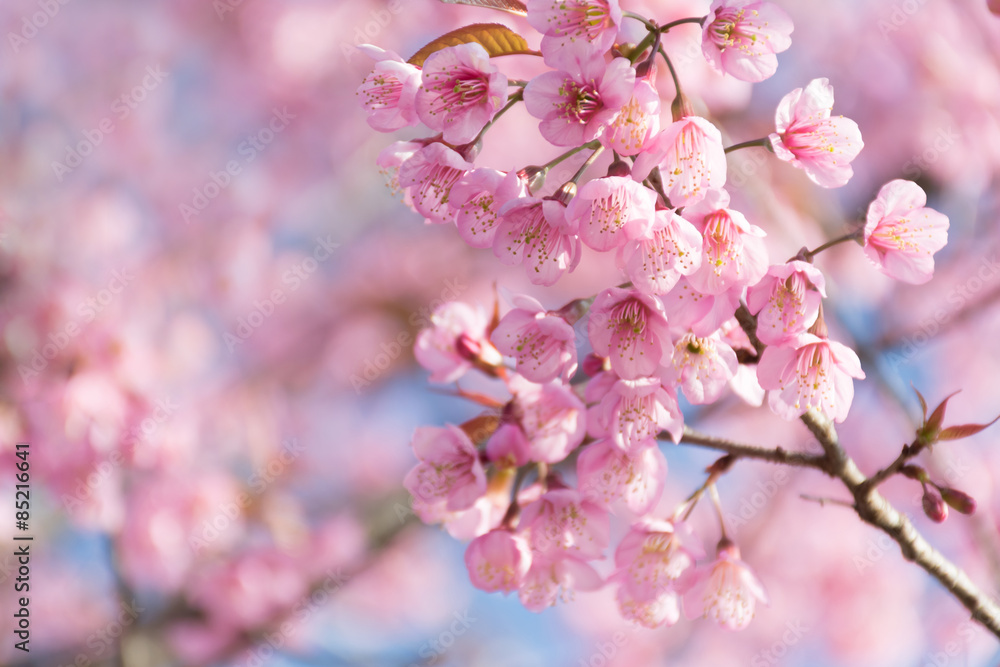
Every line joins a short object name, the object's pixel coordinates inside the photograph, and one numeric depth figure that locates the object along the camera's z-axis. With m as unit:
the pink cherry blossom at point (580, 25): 0.99
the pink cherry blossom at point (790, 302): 0.99
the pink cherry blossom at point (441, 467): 1.05
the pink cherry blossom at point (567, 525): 1.04
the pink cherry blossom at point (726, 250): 0.99
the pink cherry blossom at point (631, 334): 1.00
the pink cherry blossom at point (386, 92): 1.02
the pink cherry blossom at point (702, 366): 1.01
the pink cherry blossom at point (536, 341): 1.02
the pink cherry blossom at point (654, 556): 1.05
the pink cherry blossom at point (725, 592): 1.06
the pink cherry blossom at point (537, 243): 1.00
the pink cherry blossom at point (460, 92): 1.00
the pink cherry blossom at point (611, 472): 1.04
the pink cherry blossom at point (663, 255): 0.99
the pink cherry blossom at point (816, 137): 1.01
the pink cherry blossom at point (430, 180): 1.01
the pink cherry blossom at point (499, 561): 1.05
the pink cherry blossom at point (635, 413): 1.01
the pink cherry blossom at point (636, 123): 0.99
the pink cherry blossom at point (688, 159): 0.99
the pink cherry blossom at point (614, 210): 0.99
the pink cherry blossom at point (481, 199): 1.00
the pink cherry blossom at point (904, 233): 1.01
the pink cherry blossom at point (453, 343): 1.07
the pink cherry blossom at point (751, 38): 1.00
